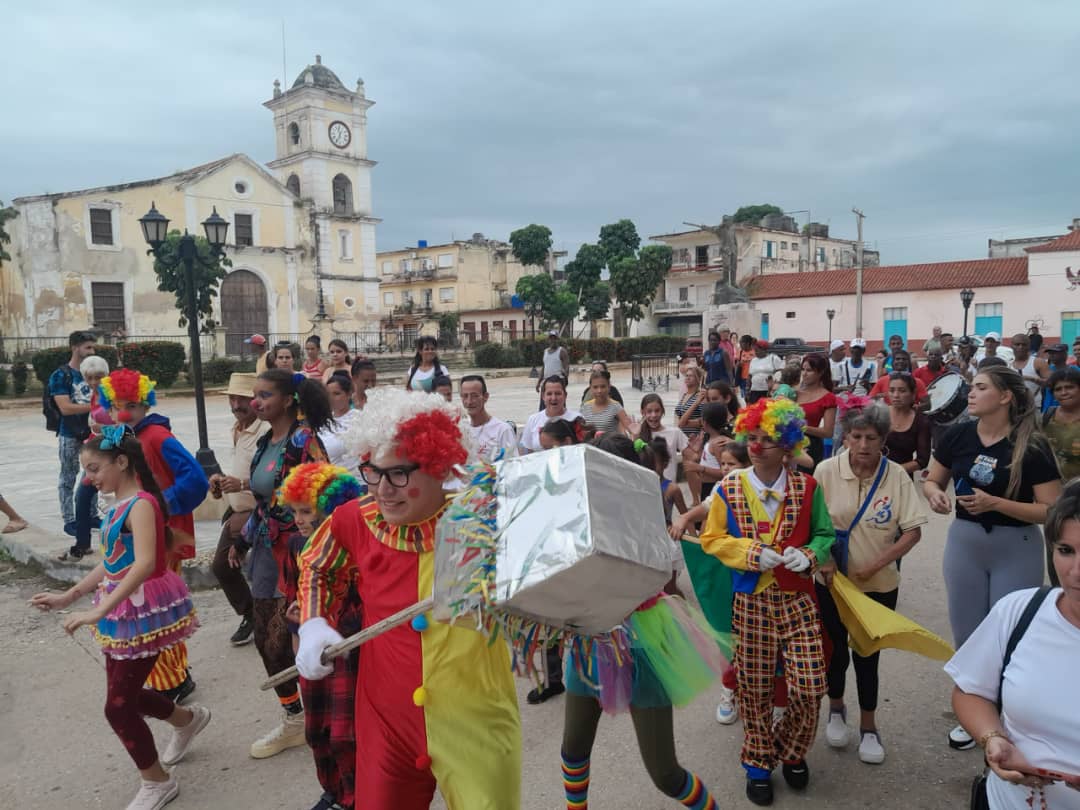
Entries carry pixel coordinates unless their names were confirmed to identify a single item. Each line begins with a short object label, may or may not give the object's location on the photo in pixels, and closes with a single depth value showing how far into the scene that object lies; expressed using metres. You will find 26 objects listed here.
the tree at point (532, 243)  56.84
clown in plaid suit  3.36
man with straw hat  4.39
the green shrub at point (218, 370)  27.50
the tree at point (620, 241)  54.56
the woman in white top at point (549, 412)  6.31
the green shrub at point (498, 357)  35.69
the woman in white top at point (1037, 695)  1.96
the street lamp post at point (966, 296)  28.40
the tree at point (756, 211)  77.51
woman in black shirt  3.57
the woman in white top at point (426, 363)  8.65
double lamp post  8.63
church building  33.38
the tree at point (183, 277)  29.48
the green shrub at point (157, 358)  25.75
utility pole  39.94
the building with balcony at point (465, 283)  61.94
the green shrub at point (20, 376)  23.44
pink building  38.50
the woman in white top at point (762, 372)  11.13
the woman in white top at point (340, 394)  6.00
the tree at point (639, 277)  51.94
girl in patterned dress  3.38
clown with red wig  2.40
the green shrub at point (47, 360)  23.52
